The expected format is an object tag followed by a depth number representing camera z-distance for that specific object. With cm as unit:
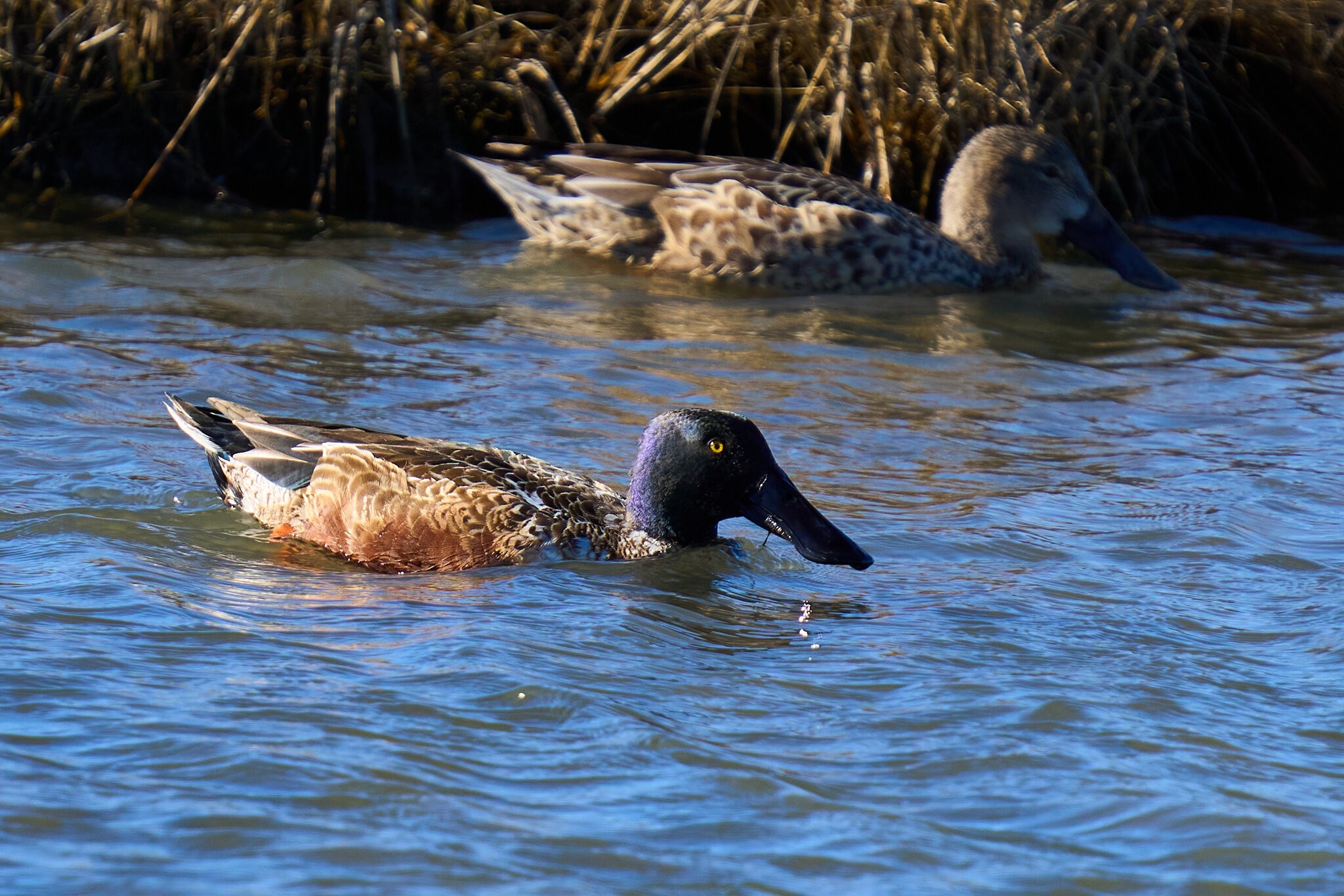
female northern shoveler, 1944
